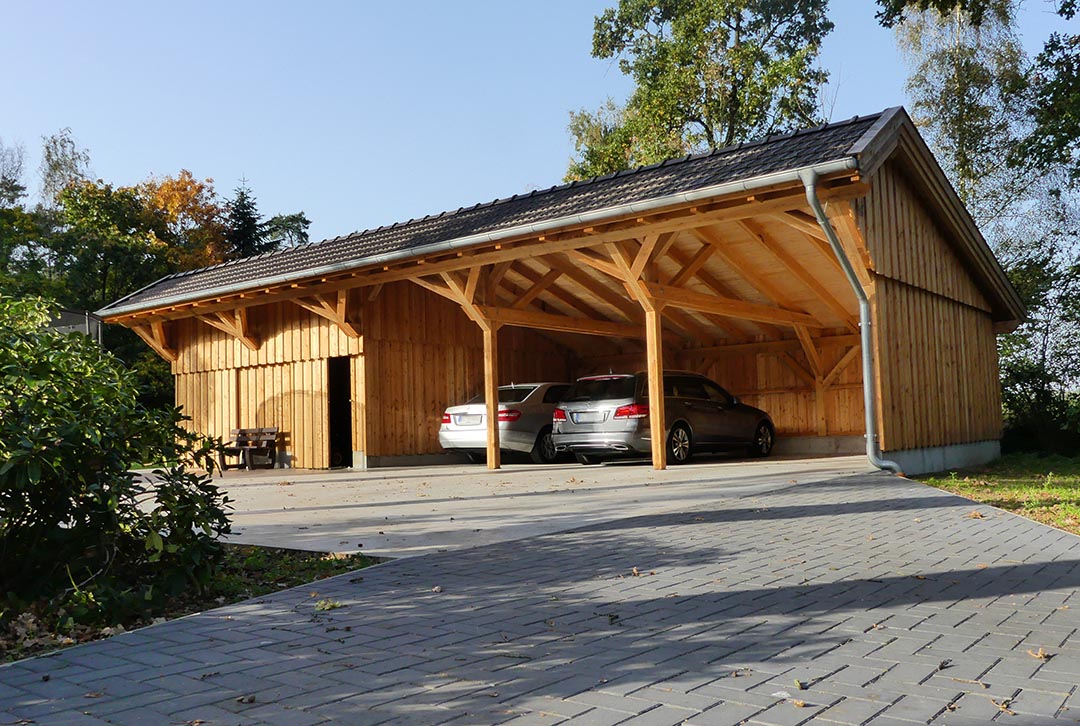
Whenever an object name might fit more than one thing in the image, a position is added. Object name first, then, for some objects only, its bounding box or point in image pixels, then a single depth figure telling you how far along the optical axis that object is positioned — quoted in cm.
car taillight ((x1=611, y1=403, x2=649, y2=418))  1412
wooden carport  1127
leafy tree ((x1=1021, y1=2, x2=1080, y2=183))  1741
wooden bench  1781
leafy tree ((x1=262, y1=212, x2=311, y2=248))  4750
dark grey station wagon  1419
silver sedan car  1599
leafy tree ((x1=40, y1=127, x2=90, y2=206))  4375
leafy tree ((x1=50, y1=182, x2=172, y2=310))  3058
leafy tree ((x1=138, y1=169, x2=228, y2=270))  3609
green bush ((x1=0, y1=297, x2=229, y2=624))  481
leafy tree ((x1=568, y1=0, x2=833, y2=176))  3055
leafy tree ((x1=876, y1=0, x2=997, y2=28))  1443
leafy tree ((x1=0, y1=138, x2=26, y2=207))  4041
